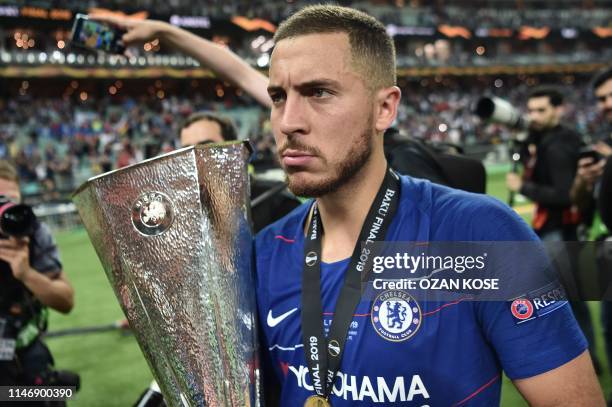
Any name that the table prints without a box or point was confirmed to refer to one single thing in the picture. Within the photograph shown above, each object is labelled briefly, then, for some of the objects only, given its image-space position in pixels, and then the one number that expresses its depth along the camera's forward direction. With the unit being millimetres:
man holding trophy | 1013
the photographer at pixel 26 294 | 2043
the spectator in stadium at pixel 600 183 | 2543
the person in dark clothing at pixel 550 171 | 3490
